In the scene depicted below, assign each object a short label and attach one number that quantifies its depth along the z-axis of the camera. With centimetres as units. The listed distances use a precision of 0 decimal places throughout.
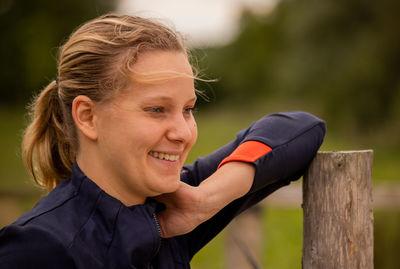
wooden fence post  142
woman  131
